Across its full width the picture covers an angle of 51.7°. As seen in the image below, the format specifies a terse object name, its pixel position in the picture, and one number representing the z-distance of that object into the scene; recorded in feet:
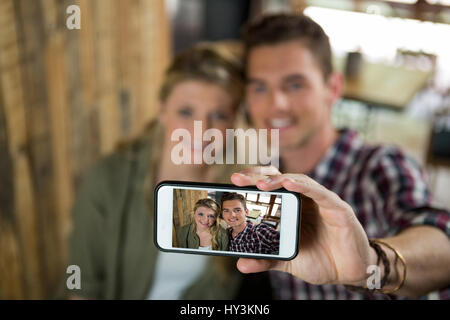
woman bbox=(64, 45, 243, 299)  1.73
